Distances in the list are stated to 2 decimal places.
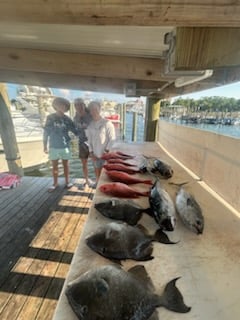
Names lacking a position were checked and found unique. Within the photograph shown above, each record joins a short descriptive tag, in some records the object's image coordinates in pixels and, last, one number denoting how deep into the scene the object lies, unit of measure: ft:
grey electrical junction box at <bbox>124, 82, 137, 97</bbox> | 9.45
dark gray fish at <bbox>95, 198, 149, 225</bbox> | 3.33
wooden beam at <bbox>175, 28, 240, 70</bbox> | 2.61
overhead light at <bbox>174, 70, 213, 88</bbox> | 4.34
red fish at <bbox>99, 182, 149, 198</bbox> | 4.09
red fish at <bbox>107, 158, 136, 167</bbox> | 5.92
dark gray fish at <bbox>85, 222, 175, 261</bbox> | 2.56
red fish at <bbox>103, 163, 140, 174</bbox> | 5.32
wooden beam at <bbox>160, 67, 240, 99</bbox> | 5.35
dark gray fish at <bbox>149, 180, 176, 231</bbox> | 3.16
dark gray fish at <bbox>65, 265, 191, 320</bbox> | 1.82
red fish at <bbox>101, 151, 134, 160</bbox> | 6.49
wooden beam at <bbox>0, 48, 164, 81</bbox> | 6.73
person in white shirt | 9.89
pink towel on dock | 13.07
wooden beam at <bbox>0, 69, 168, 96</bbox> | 9.84
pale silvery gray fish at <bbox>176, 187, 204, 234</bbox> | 3.22
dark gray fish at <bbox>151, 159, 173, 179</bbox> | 5.55
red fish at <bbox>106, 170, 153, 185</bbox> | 4.73
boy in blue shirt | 10.60
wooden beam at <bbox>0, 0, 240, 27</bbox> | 1.77
